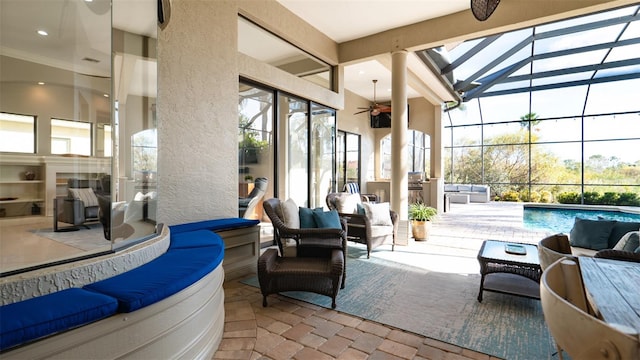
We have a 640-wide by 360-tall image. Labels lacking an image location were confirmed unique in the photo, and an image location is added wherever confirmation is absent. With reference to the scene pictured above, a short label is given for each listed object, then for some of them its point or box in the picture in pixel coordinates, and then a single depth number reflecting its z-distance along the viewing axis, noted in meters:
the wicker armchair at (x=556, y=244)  2.06
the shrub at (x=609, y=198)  10.73
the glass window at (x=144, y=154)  2.82
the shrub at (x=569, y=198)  11.45
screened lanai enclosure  8.73
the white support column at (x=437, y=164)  9.64
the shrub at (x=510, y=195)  12.94
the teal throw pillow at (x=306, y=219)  3.82
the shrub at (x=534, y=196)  12.63
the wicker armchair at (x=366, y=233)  4.42
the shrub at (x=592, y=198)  11.02
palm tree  12.31
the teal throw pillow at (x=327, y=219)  3.80
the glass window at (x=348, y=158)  10.19
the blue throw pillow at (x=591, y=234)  3.39
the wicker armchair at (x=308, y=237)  3.32
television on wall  11.48
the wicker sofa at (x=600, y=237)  2.73
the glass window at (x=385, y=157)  12.05
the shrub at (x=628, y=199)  10.54
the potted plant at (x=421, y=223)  5.65
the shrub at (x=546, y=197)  12.36
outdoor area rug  2.22
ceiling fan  9.16
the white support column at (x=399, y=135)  5.70
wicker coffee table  2.85
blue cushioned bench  1.13
